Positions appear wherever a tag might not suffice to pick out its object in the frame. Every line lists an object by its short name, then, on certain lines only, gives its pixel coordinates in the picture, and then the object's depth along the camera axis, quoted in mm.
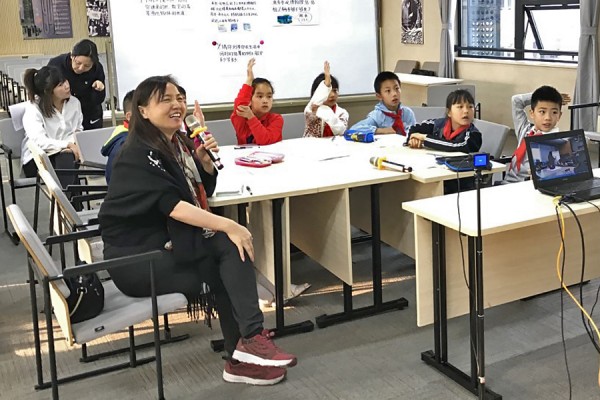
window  7859
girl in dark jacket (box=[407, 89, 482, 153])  3963
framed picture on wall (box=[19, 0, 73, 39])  11023
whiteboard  5789
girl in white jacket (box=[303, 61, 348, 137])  4645
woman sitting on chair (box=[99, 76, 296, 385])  2814
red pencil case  3795
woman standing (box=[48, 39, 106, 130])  5492
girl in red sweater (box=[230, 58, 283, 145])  4414
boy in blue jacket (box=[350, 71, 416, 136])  4637
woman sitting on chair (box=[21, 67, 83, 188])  4891
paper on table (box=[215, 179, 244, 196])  3262
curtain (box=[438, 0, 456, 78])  8953
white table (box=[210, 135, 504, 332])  3398
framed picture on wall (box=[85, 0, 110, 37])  11320
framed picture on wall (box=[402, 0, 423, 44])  9516
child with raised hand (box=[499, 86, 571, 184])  3930
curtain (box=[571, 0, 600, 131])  7172
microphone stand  2561
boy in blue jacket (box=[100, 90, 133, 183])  3599
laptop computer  2920
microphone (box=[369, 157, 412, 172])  3561
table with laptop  2723
